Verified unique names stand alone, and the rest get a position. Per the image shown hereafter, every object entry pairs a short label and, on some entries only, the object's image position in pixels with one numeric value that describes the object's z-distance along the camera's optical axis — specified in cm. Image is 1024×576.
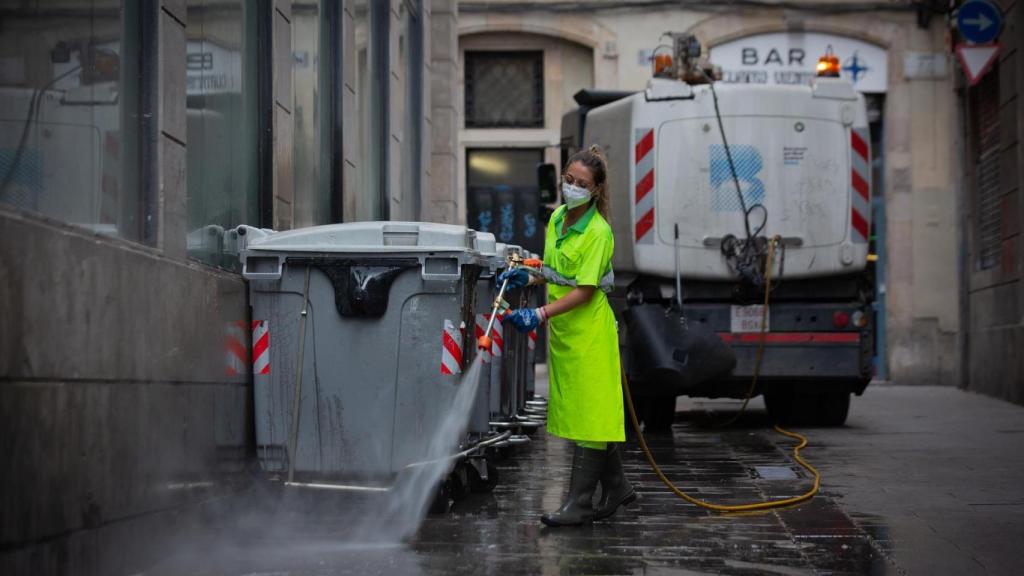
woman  1338
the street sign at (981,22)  3059
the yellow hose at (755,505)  1431
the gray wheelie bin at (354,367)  1382
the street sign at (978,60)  3112
